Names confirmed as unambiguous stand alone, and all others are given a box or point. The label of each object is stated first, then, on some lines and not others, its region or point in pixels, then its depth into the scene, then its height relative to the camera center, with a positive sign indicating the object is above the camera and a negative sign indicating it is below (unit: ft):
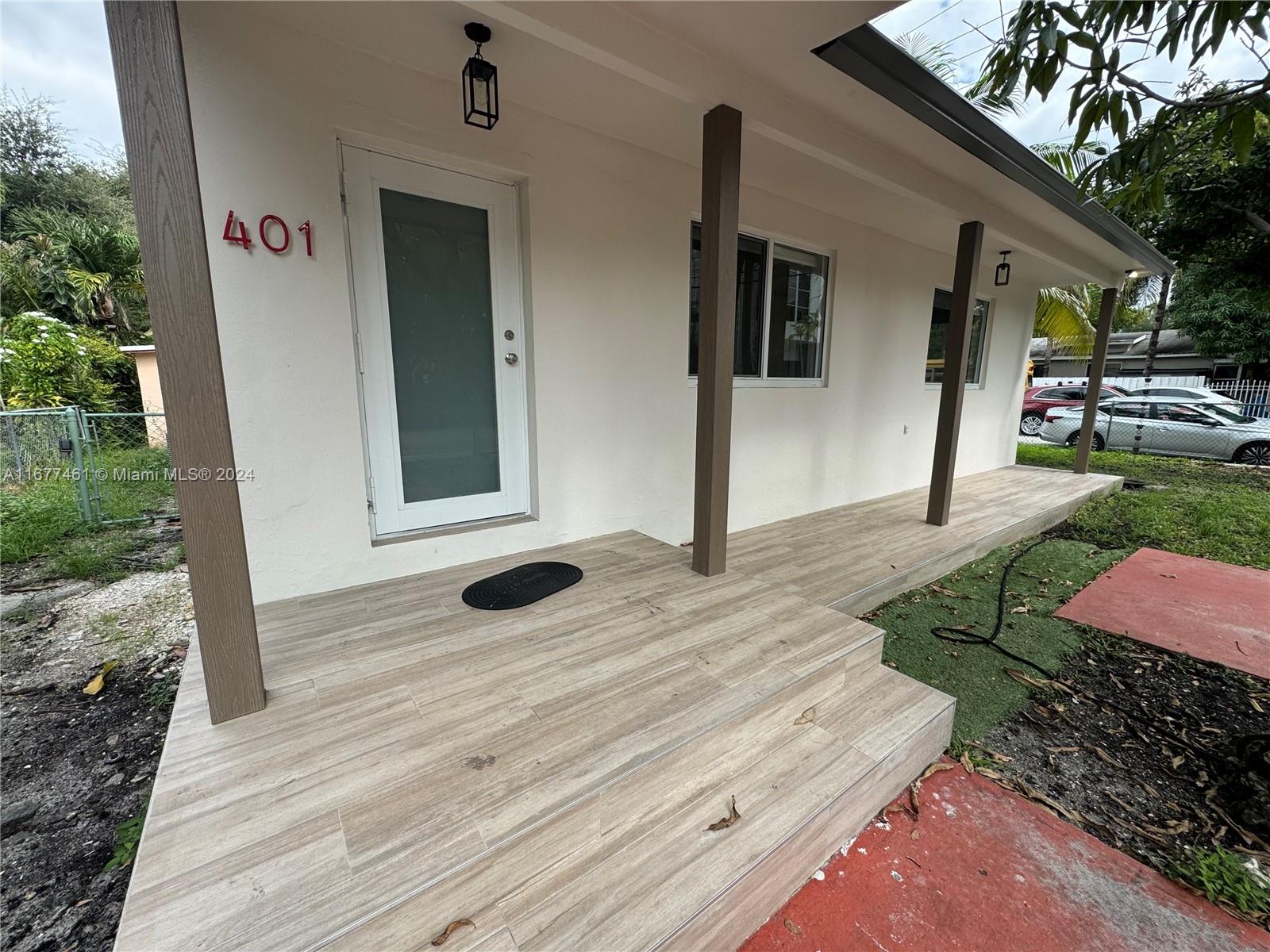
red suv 40.37 -0.97
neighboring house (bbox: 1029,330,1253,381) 53.47 +3.48
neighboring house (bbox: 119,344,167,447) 29.60 +0.37
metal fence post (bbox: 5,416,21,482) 14.73 -1.84
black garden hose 8.83 -4.48
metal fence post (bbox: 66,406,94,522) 14.30 -2.05
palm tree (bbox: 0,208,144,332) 31.22 +7.33
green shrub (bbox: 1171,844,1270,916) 4.53 -4.52
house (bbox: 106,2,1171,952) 3.93 -1.14
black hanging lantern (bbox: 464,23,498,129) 6.45 +4.31
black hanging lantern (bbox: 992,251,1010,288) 16.57 +3.91
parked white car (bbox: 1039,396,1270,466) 27.71 -2.34
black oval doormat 7.52 -3.16
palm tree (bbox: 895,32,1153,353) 20.75 +5.51
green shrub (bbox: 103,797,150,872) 4.97 -4.63
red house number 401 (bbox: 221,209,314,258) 6.61 +1.97
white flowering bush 21.56 +0.76
